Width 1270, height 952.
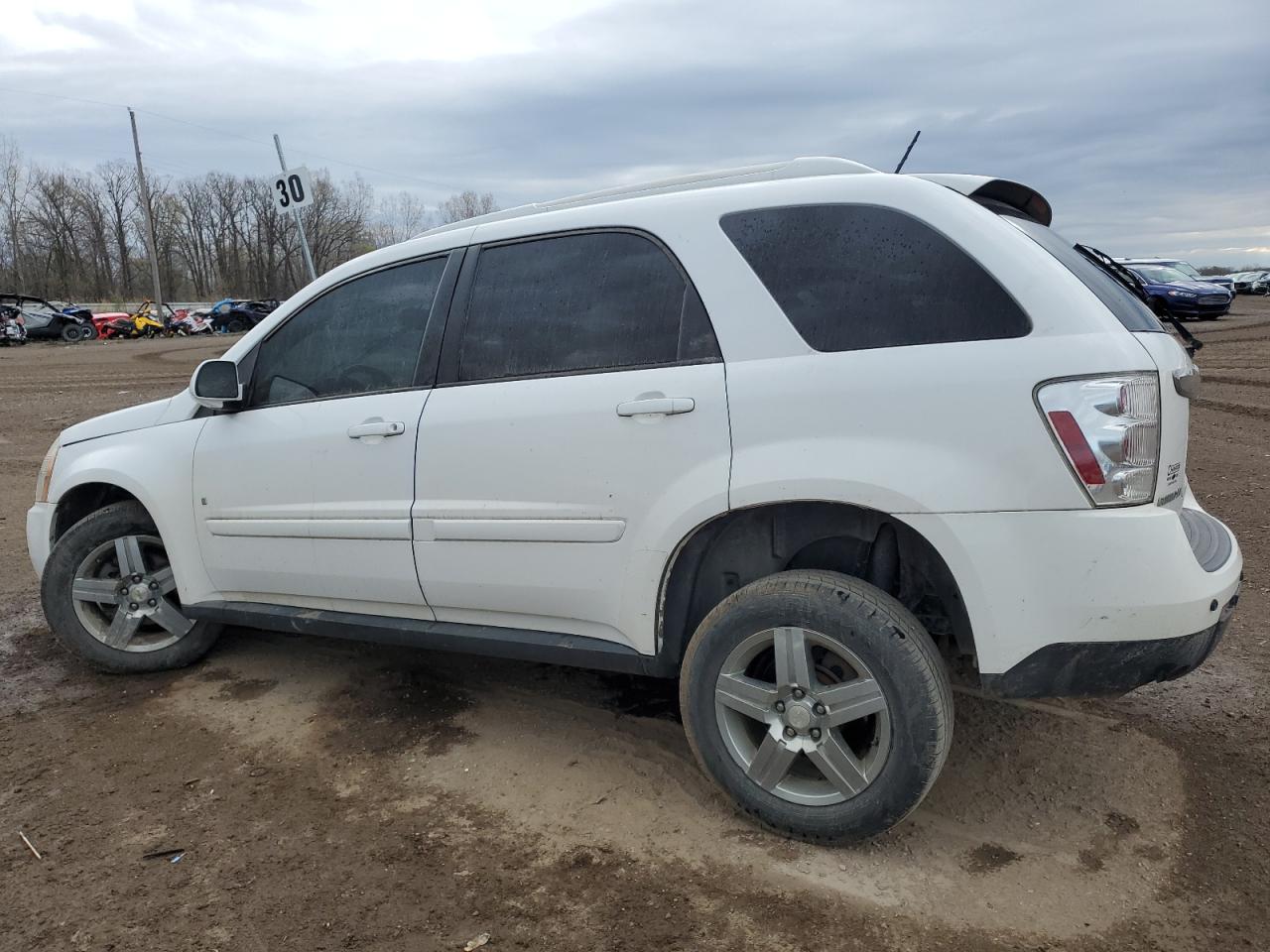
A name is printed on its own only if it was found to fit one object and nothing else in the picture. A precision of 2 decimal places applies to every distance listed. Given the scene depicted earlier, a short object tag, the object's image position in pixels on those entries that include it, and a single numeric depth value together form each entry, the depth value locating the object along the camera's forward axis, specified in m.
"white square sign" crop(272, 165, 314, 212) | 9.81
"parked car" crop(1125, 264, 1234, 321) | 23.52
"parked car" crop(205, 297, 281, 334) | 43.31
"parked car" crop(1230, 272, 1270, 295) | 45.88
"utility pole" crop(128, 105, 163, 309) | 46.06
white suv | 2.44
